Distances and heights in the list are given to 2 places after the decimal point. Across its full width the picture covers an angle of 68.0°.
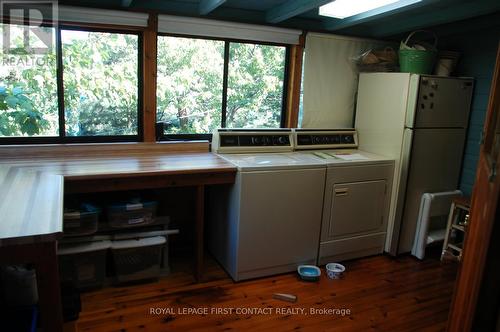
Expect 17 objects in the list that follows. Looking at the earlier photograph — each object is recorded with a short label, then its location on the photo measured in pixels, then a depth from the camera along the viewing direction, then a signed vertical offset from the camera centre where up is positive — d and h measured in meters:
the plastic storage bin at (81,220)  2.42 -0.86
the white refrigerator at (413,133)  3.09 -0.19
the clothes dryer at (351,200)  3.00 -0.77
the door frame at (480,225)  1.06 -0.33
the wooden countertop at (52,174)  1.36 -0.51
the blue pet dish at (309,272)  2.86 -1.30
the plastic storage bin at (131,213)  2.59 -0.85
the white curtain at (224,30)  2.91 +0.57
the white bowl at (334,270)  2.94 -1.29
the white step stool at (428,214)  3.29 -0.91
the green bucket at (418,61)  3.18 +0.43
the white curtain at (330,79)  3.52 +0.25
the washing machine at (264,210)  2.69 -0.82
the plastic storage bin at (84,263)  2.45 -1.17
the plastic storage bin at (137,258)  2.60 -1.17
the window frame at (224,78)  3.16 +0.20
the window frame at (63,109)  2.73 -0.15
